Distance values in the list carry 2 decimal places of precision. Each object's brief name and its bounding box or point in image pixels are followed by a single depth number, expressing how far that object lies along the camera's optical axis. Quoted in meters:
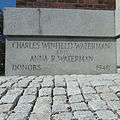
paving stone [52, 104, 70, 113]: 0.93
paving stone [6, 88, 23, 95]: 1.20
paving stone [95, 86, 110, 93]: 1.20
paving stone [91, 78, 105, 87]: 1.28
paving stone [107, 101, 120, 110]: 0.92
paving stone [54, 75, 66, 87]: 1.30
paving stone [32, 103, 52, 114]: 0.92
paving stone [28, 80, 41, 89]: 1.29
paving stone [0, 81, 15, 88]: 1.29
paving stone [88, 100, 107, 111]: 0.94
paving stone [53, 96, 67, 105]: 1.07
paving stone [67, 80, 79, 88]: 1.29
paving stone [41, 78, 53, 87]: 1.30
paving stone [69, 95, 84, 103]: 1.07
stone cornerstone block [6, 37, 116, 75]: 1.66
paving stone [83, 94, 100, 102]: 1.10
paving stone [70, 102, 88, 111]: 0.95
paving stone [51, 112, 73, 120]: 0.82
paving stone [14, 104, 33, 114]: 0.91
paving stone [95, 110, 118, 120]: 0.80
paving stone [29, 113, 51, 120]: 0.83
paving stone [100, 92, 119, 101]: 1.08
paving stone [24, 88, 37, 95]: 1.19
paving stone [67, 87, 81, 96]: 1.18
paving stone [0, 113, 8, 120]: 0.83
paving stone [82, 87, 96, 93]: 1.20
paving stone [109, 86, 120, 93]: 1.19
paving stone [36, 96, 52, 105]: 1.07
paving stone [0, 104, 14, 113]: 0.93
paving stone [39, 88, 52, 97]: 1.18
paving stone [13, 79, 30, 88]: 1.29
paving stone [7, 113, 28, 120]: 0.82
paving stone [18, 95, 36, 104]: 1.06
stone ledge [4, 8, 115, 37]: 1.68
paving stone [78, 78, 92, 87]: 1.30
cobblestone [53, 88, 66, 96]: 1.19
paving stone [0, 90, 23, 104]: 1.07
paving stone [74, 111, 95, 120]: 0.81
